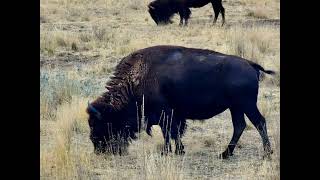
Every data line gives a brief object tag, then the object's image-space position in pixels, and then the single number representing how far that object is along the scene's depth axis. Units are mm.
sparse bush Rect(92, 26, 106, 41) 34791
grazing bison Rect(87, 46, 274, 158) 17562
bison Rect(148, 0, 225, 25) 41681
